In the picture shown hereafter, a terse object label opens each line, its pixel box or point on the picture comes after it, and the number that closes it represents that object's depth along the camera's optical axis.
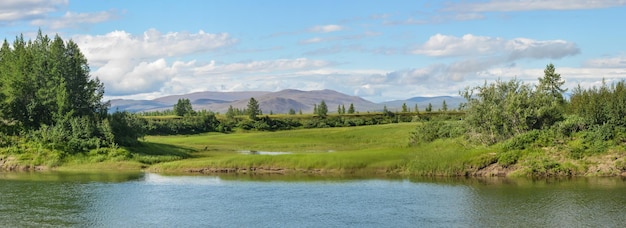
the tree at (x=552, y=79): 144.29
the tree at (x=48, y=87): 91.81
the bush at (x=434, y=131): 86.81
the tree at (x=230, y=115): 179.38
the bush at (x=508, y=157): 68.62
